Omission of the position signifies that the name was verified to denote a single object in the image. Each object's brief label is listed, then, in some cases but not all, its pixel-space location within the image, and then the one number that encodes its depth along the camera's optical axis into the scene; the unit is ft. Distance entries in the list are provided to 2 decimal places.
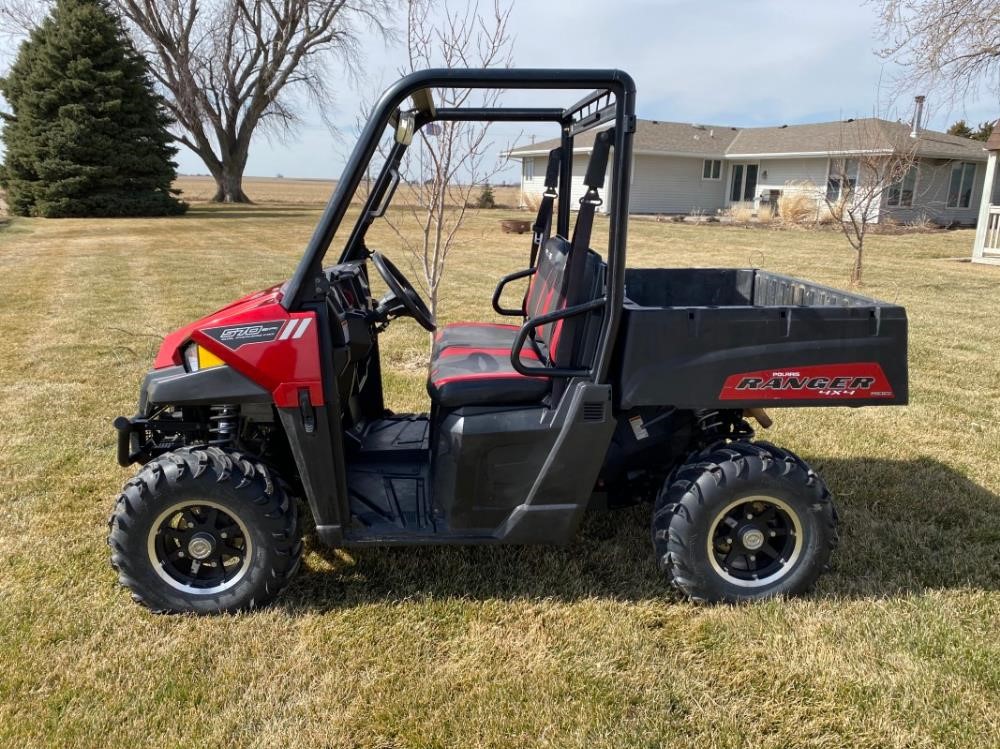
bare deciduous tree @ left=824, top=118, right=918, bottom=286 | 36.58
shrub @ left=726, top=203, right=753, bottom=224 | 82.69
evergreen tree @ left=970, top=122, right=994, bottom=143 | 108.06
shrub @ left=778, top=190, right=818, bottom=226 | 76.69
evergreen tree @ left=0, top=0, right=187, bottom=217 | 74.90
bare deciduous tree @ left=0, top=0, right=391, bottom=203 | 98.12
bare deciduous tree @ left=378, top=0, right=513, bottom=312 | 16.67
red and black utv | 8.34
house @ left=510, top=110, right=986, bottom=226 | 81.30
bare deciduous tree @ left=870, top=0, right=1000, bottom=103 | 42.93
